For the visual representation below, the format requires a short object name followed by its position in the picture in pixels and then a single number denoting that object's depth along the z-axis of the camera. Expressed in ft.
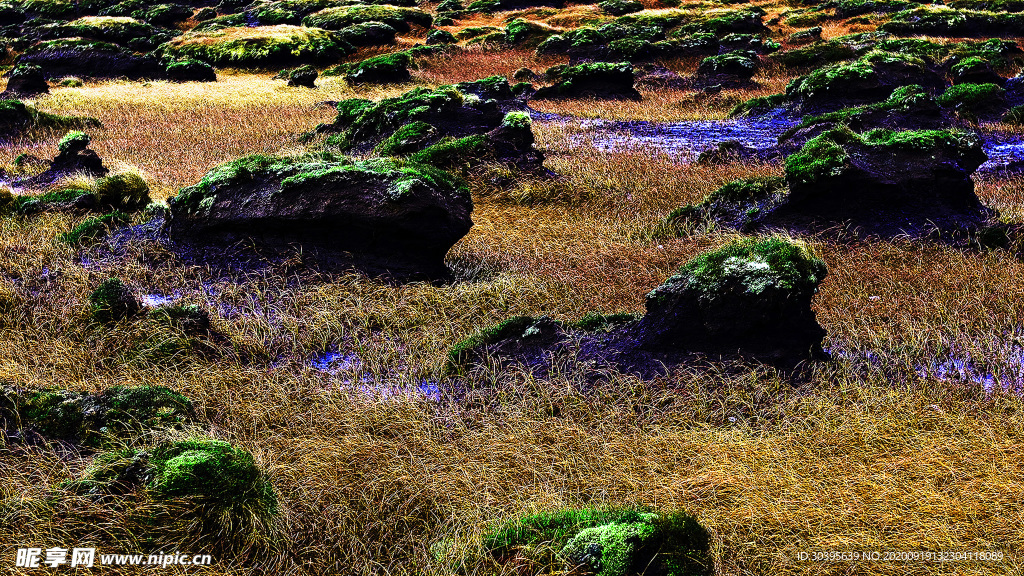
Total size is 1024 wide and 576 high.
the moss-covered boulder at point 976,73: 75.82
